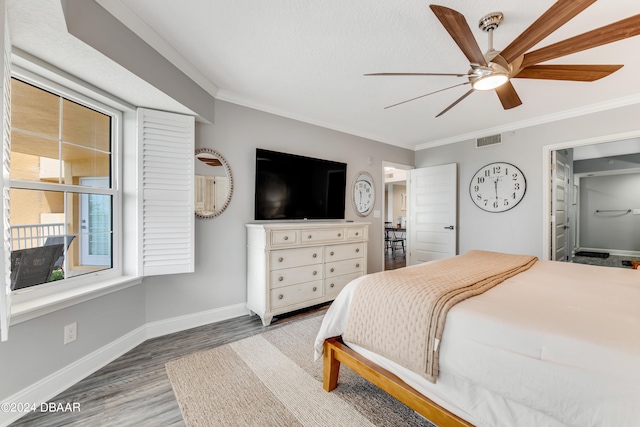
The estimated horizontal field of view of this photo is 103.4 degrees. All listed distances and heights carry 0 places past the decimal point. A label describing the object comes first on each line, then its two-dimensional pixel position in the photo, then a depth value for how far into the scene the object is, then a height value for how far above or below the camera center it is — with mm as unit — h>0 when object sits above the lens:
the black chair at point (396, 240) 7416 -870
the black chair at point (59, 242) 1809 -228
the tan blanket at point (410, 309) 1238 -530
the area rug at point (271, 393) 1470 -1205
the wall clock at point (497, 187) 3695 +391
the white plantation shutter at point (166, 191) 2285 +186
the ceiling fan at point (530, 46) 1264 +965
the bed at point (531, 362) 869 -588
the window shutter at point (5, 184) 1041 +120
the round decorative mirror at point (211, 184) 2645 +299
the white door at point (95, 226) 2059 -132
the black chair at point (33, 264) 1609 -364
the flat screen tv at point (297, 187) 2996 +320
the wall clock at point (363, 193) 4062 +301
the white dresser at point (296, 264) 2643 -607
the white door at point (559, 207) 3479 +80
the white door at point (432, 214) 4281 -35
